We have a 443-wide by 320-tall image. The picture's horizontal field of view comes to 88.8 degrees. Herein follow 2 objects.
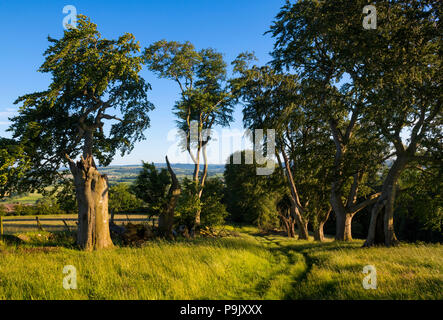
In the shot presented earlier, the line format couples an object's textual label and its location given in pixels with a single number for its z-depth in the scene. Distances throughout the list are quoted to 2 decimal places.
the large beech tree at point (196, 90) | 20.30
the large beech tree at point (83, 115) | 11.88
